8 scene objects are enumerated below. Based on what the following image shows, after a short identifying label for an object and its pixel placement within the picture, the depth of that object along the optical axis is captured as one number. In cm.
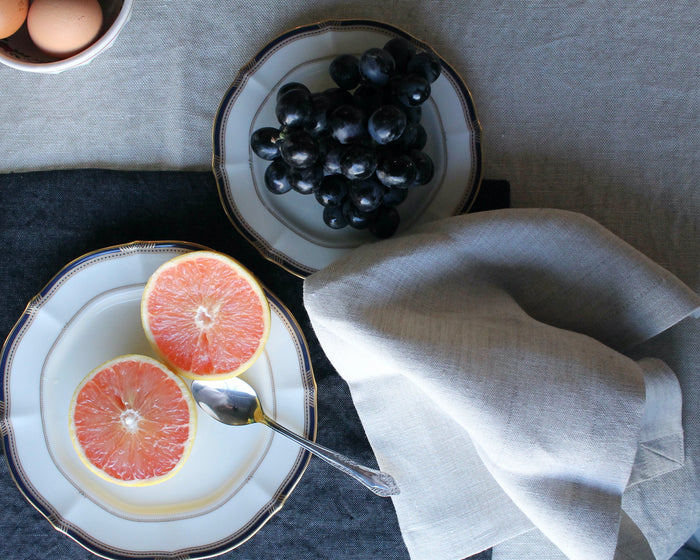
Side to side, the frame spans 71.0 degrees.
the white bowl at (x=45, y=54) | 61
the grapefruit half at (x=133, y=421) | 65
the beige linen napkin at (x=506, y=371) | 49
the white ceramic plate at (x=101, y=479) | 67
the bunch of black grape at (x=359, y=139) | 54
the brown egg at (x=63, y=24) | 60
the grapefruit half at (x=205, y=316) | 64
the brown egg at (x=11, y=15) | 58
